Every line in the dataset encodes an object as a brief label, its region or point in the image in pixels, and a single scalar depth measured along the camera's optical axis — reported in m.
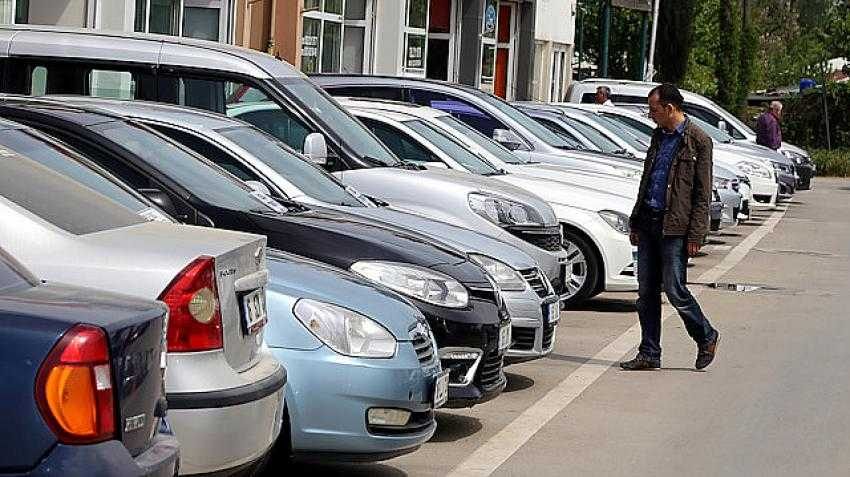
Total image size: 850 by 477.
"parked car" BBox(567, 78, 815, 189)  31.12
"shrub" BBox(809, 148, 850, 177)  47.72
